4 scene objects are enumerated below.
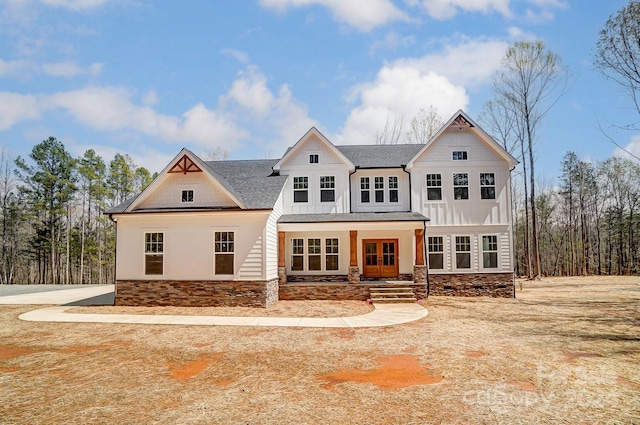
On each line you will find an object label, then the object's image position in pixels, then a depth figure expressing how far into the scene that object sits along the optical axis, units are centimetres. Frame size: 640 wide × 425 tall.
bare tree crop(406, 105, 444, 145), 3391
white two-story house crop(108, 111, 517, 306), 1562
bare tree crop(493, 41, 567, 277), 2603
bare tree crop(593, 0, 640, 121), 1549
